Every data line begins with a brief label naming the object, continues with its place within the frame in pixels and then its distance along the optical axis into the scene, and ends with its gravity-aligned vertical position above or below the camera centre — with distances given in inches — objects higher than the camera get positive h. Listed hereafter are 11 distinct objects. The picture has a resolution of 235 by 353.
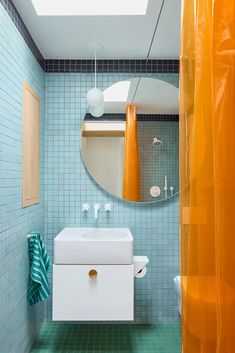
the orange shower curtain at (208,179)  28.3 +0.2
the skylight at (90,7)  76.2 +40.9
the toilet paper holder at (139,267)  90.7 -23.8
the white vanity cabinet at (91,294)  81.0 -27.9
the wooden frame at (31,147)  83.8 +9.4
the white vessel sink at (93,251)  81.5 -17.6
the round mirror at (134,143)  104.4 +12.1
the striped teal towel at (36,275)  86.0 -24.6
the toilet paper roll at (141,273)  91.4 -25.7
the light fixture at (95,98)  99.0 +25.2
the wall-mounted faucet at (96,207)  102.7 -8.2
